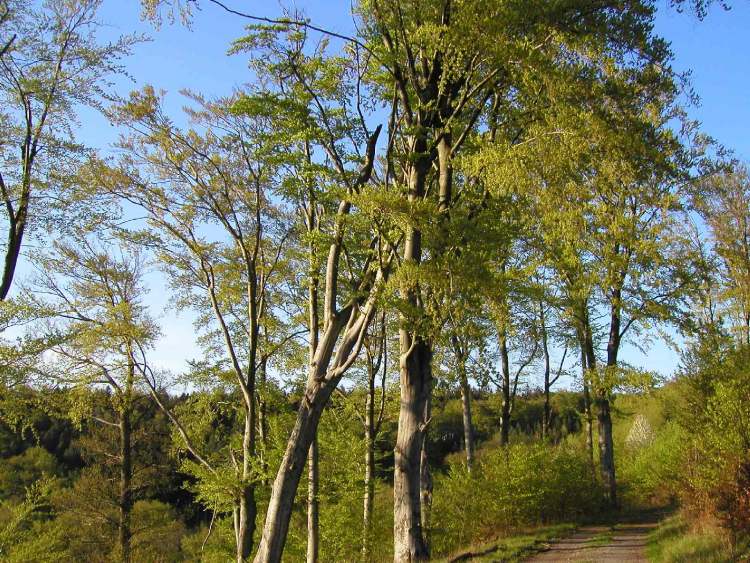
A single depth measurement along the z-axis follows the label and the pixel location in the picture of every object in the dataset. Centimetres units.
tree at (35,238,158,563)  1453
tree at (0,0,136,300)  998
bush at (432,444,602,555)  1568
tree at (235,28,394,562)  966
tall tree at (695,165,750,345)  2014
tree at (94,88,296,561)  1266
